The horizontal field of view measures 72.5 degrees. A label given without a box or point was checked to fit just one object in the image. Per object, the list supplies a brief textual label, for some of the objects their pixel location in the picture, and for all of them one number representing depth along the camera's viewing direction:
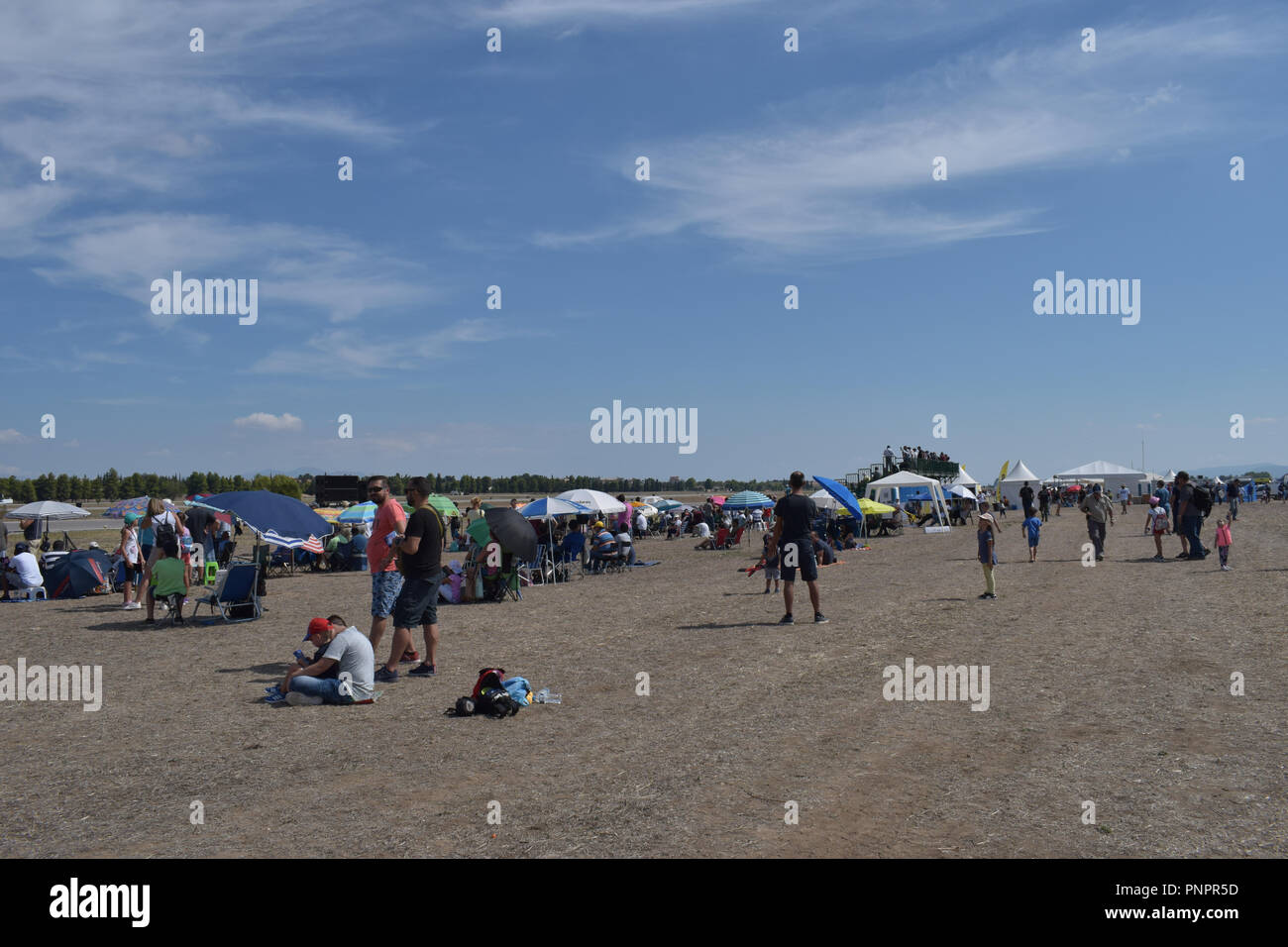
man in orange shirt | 9.23
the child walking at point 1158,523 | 19.80
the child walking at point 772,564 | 15.16
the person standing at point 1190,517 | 18.70
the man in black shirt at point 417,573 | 8.75
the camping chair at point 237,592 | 13.07
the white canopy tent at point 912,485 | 36.06
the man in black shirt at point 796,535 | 11.32
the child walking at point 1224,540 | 16.48
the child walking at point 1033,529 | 19.58
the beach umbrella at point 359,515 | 26.64
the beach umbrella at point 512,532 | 15.55
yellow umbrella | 33.26
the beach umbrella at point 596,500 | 24.05
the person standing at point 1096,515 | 19.47
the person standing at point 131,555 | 15.31
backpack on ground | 7.26
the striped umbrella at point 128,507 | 25.42
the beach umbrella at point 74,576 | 17.12
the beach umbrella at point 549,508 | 21.59
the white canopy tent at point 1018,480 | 52.38
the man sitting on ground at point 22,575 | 16.73
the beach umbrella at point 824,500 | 36.66
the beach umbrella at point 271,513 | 16.53
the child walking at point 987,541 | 13.45
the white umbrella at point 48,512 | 25.81
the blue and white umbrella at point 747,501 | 36.06
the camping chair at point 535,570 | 18.58
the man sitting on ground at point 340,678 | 7.80
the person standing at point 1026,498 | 22.46
